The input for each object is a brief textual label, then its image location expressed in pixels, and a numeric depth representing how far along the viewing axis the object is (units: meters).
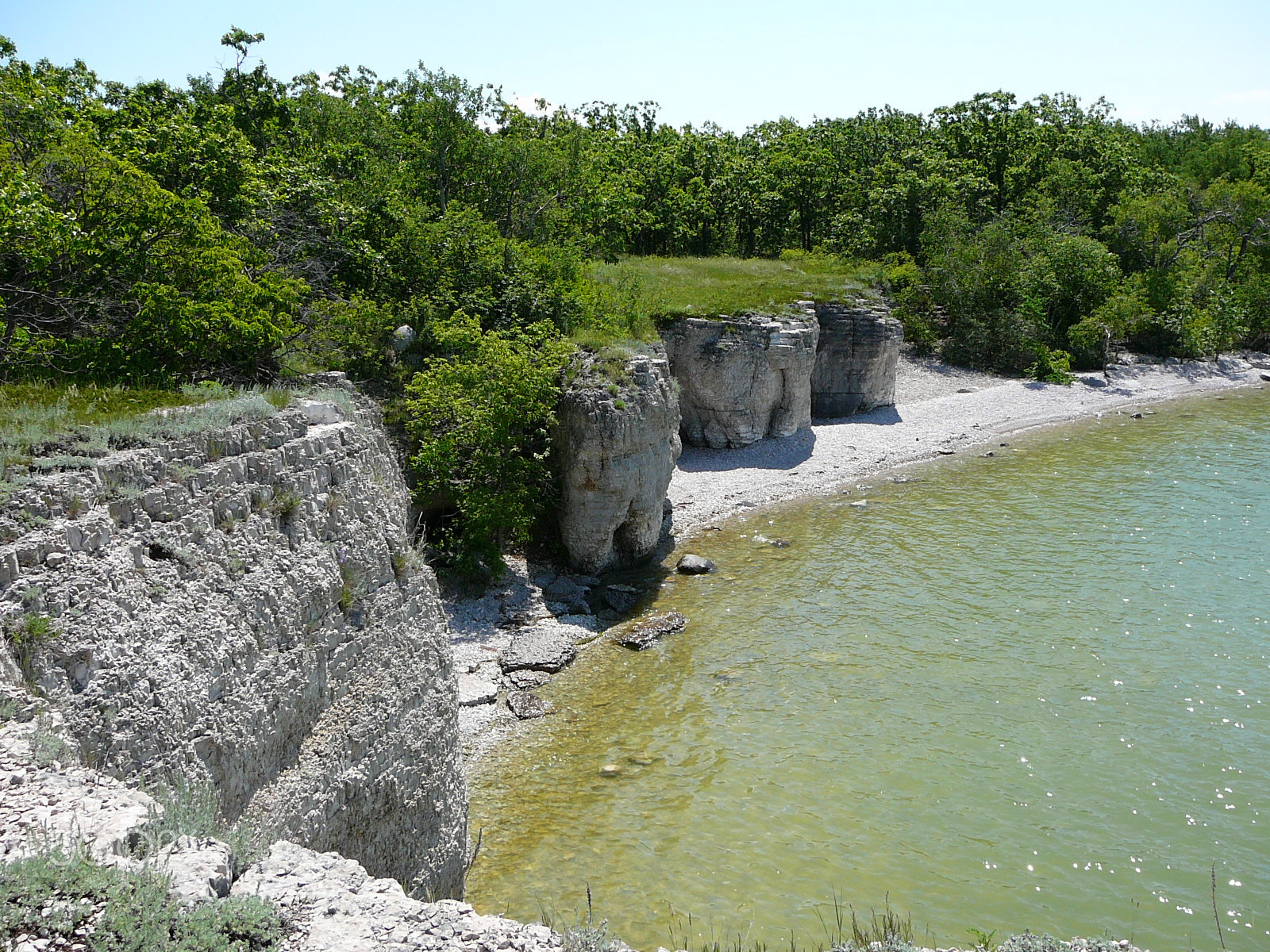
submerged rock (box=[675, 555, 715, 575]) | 26.03
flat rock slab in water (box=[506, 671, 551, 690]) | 19.62
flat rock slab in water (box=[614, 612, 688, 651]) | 21.66
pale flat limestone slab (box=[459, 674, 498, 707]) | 18.81
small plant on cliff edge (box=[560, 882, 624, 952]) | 6.54
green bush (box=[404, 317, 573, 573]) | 22.39
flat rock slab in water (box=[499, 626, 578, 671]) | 20.31
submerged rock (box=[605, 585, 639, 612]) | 23.89
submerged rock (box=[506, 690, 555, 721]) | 18.58
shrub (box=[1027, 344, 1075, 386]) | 47.38
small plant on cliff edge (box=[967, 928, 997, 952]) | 9.87
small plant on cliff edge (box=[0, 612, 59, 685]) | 7.08
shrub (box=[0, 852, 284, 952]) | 5.22
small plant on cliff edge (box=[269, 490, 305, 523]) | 10.26
